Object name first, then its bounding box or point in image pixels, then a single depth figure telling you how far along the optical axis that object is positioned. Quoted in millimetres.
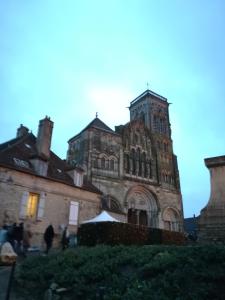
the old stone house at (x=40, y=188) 11785
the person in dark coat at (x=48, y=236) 9574
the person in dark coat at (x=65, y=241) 10167
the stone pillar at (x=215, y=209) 6236
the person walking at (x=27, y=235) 11594
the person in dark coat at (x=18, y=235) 9130
